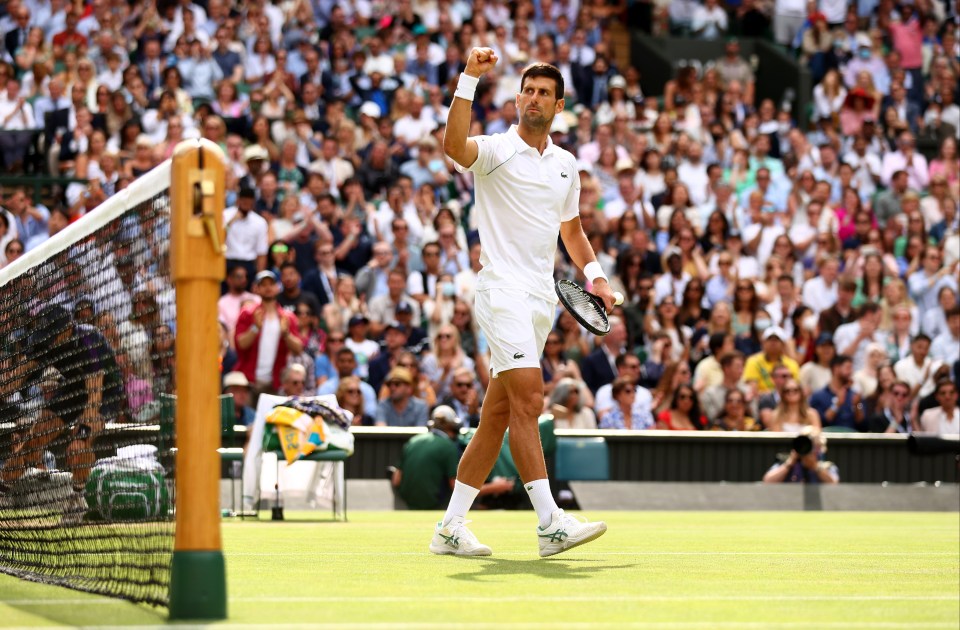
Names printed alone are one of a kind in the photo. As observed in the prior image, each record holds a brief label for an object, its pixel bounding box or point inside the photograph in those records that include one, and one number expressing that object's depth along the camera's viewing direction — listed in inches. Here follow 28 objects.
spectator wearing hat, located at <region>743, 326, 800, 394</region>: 719.7
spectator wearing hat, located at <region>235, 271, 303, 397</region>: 632.4
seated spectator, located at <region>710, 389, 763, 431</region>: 686.5
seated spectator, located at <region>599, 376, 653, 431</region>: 679.1
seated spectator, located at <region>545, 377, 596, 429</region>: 664.4
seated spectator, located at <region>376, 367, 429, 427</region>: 647.8
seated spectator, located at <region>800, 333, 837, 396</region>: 737.6
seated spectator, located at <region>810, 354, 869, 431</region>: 721.0
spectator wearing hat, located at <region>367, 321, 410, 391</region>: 685.9
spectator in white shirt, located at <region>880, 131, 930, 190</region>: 922.7
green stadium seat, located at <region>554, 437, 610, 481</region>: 623.5
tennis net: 220.4
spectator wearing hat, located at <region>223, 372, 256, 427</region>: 617.6
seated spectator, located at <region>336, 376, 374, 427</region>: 645.3
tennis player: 304.2
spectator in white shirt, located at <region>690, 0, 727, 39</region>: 1131.3
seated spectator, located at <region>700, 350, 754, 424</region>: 704.4
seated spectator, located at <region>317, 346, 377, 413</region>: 661.3
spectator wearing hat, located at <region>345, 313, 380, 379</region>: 695.1
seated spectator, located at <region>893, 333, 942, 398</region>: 738.2
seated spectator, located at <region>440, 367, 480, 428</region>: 654.5
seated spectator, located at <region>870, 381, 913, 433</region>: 718.5
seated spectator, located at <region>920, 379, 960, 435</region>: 696.4
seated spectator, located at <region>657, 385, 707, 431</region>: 687.1
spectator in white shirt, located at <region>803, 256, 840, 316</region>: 799.1
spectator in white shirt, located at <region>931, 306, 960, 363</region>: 775.1
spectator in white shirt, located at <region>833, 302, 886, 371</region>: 760.3
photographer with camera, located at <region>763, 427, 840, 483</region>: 653.3
